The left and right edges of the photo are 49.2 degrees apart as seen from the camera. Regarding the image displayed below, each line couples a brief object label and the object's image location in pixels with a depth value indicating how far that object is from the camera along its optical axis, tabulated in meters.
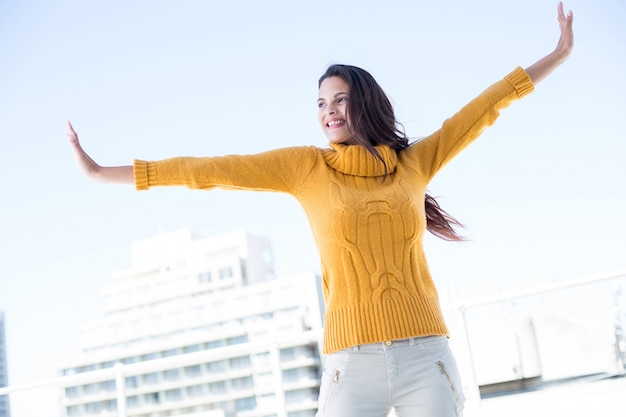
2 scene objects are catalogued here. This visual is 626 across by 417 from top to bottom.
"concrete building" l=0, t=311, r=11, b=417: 44.53
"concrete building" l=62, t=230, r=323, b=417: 32.88
